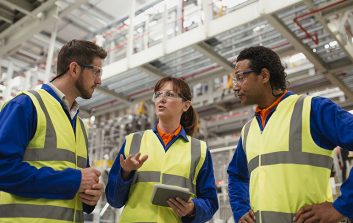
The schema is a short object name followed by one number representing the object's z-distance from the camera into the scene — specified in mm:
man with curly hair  1661
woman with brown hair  2068
